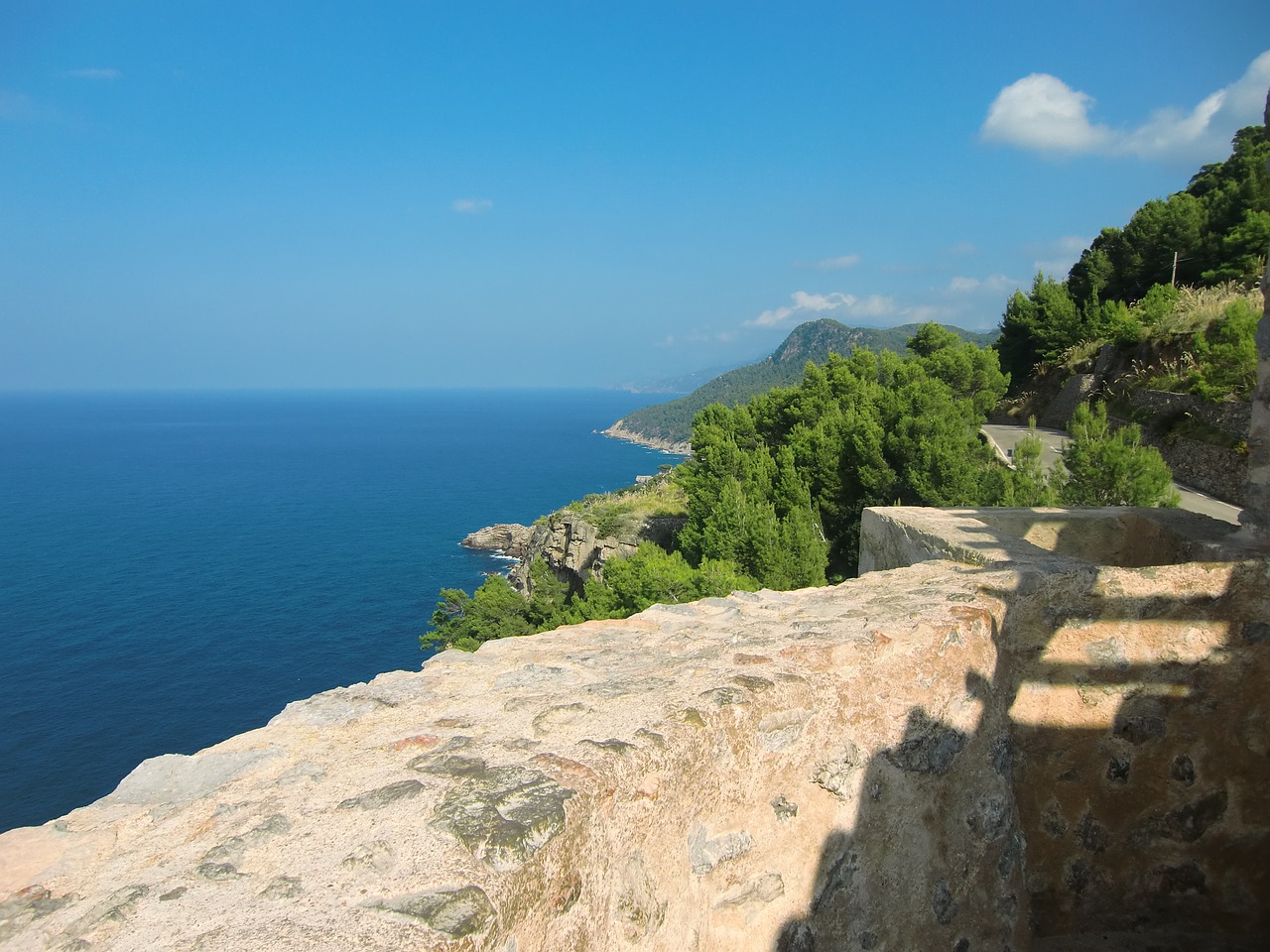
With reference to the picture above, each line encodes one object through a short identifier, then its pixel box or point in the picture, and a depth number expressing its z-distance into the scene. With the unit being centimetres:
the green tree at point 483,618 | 2325
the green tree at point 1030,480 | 1364
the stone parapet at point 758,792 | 177
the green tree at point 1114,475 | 1225
